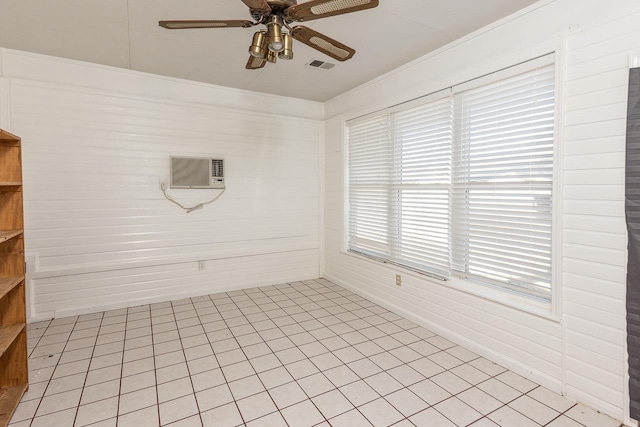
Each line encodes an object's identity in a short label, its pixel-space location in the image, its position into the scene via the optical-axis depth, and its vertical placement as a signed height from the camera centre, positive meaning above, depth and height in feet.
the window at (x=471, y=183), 7.70 +0.68
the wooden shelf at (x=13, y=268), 7.07 -1.31
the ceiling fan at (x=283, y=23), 5.33 +3.33
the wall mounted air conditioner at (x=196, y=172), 12.86 +1.47
